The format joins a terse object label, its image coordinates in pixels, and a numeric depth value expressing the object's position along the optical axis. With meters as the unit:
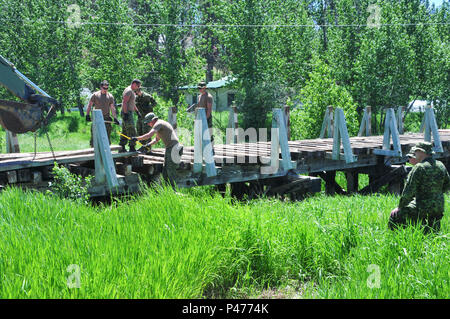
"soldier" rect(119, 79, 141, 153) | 9.55
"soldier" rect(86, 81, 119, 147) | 10.63
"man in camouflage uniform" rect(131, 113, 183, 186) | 8.34
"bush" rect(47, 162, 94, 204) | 7.28
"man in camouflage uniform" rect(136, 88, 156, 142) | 10.37
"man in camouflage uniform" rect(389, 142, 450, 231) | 5.83
